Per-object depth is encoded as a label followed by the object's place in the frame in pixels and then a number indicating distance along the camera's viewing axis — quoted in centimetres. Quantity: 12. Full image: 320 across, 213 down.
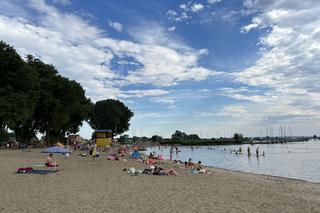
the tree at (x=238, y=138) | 11000
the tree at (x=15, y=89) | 2651
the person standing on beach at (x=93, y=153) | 2062
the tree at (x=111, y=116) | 7271
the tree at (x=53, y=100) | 3519
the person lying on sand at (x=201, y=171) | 1588
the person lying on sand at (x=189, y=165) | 1922
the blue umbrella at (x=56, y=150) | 1348
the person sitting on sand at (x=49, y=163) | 1516
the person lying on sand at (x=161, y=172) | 1386
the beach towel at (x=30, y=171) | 1244
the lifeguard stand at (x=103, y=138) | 3983
